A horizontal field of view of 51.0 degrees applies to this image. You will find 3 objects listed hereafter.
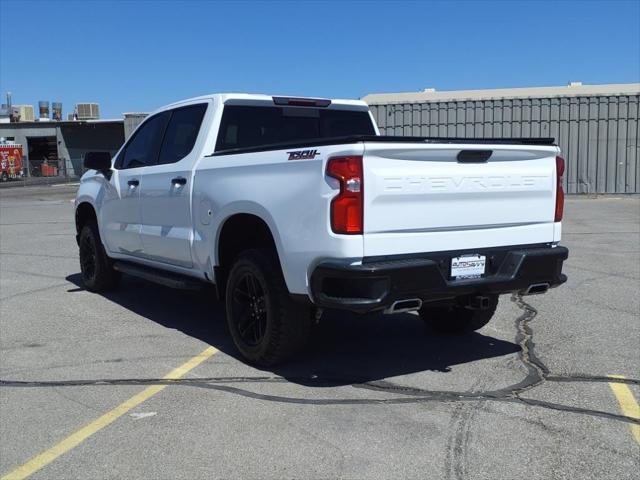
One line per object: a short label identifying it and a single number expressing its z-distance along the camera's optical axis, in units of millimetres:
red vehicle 47031
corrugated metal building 23250
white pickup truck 4250
